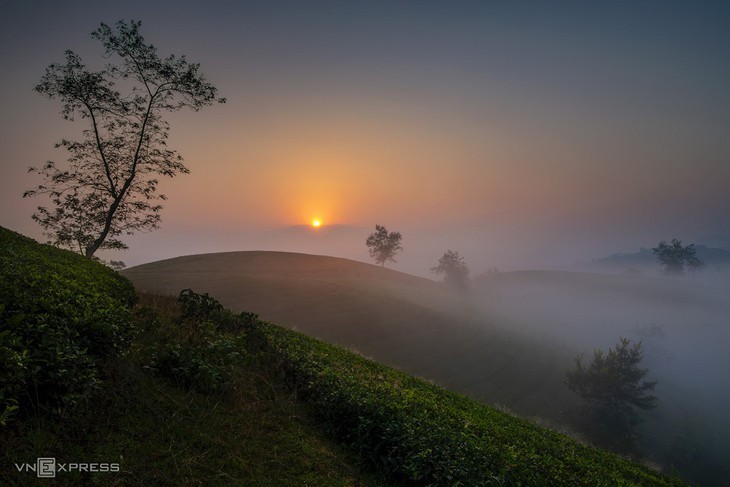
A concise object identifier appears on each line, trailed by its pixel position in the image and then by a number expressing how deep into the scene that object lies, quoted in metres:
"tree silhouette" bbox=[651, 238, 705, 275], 128.38
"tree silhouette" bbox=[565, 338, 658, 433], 40.94
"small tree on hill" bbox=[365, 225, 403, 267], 124.62
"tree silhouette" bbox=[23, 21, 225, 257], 23.53
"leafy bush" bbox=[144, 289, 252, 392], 7.46
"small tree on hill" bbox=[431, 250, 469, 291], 111.81
